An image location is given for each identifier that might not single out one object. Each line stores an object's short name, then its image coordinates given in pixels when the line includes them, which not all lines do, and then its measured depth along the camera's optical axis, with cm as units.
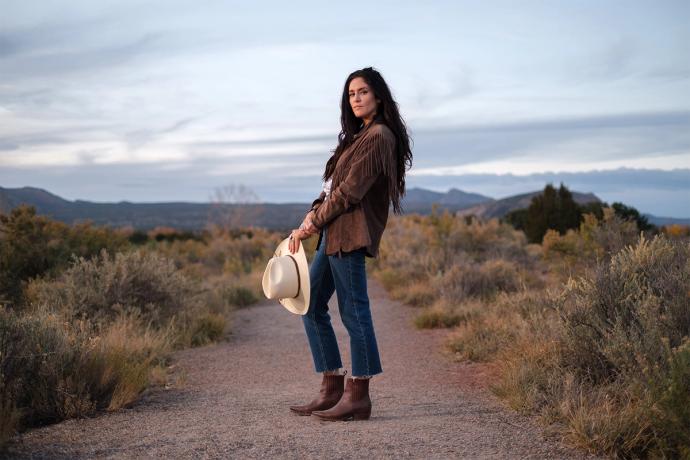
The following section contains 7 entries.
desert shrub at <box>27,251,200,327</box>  864
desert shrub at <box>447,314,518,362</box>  735
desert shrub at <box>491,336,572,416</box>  521
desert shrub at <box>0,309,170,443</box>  508
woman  483
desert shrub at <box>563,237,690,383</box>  489
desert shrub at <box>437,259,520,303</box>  1117
